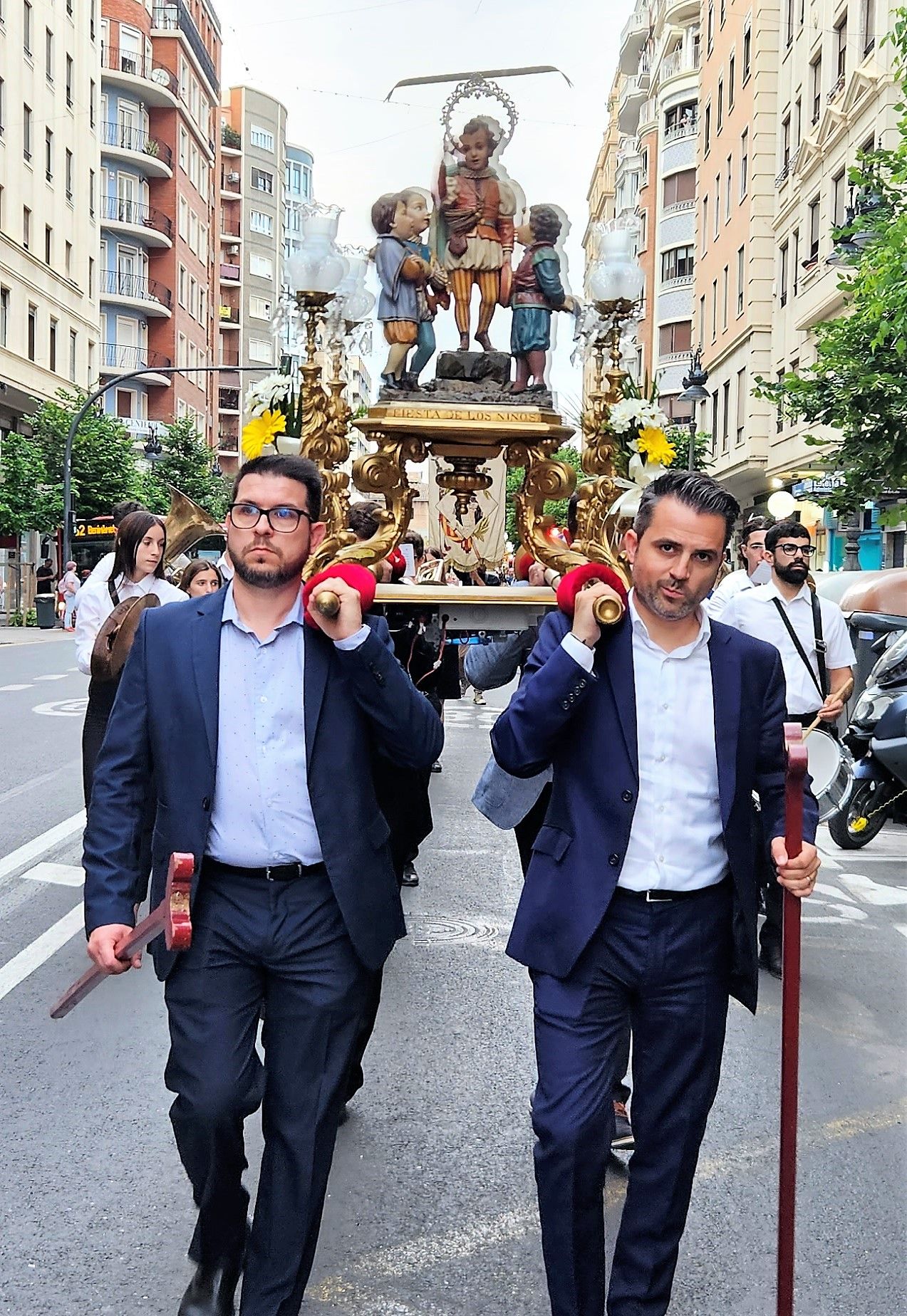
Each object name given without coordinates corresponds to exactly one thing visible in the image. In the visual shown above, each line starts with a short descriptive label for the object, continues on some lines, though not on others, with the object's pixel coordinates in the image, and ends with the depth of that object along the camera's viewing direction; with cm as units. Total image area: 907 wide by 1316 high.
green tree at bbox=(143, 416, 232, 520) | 5303
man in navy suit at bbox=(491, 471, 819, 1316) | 323
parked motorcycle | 945
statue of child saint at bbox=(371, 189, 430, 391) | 645
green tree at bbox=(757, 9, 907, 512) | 1268
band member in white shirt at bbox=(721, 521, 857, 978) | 713
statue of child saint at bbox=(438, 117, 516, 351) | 642
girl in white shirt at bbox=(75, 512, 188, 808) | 745
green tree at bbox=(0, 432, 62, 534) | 3762
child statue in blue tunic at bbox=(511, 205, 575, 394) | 648
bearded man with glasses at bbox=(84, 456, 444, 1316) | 327
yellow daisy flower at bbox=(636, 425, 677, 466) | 638
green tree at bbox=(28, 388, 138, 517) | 4066
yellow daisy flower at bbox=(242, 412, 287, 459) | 686
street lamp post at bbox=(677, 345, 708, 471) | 2473
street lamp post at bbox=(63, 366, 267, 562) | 3431
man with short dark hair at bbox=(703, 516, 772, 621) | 839
